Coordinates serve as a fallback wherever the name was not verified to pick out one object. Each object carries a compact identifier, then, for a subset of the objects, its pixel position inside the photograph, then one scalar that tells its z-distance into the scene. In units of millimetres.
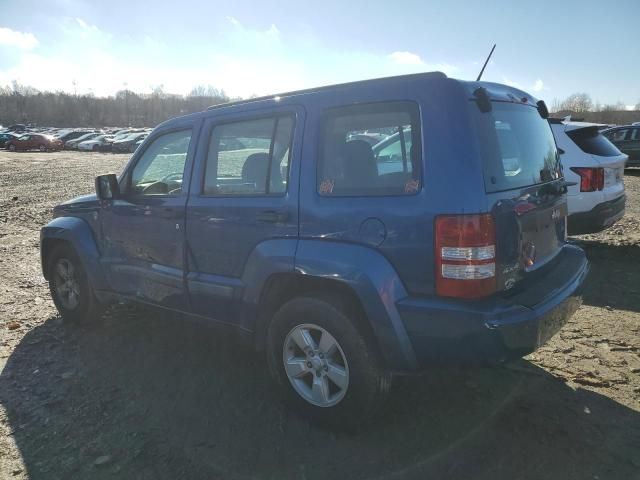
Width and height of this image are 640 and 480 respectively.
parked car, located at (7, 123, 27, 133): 59969
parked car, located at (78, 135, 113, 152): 43344
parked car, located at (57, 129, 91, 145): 49634
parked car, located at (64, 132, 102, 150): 46469
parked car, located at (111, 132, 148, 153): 41688
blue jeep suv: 2516
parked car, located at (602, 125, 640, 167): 17953
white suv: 6207
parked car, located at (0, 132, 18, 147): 42225
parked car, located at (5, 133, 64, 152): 40625
